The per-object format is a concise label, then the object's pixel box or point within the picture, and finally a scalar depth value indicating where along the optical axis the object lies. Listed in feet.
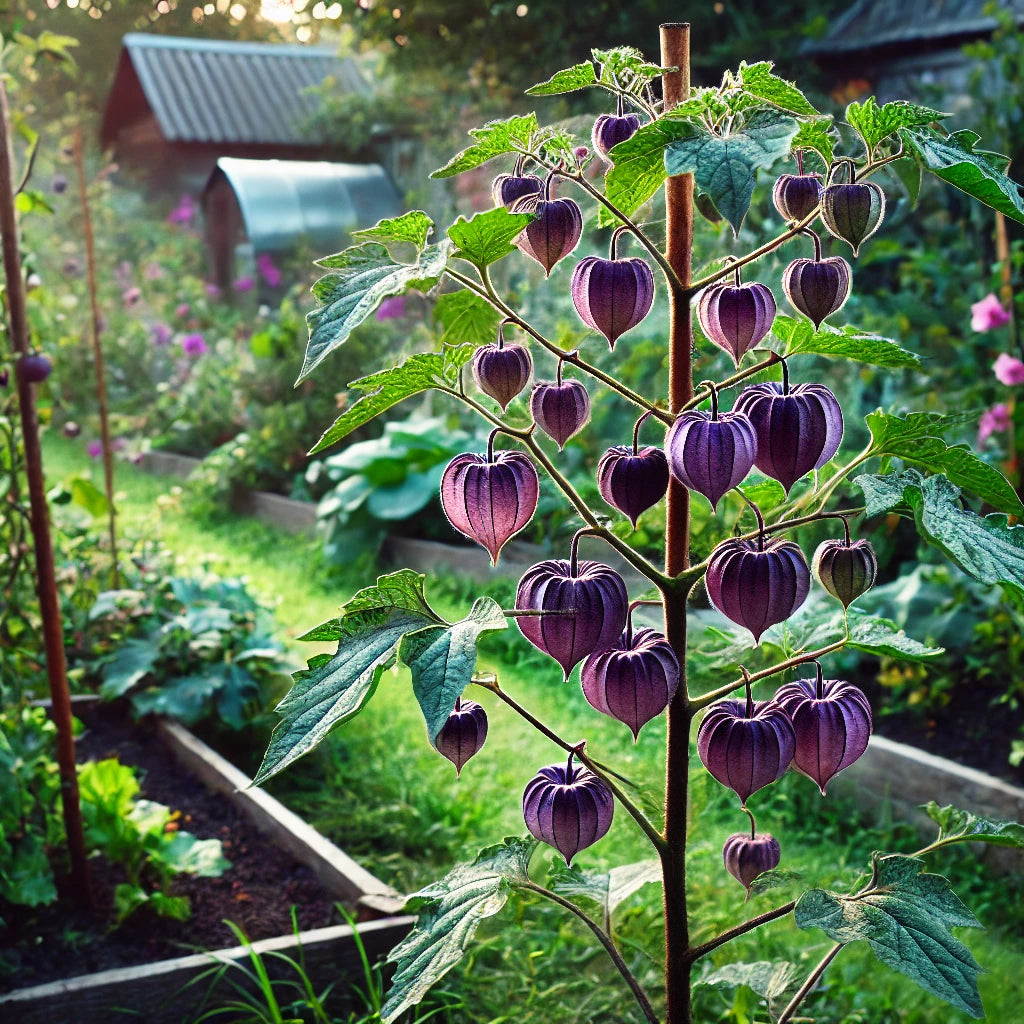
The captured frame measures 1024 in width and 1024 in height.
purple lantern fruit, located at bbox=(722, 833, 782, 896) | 3.97
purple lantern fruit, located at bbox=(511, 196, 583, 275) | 3.41
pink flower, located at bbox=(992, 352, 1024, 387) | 9.60
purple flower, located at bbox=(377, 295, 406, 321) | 21.46
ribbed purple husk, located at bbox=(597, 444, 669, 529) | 3.37
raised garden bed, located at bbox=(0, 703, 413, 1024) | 6.27
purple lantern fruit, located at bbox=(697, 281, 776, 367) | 3.34
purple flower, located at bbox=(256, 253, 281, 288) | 31.37
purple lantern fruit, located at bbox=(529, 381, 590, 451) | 3.54
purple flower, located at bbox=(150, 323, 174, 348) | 28.32
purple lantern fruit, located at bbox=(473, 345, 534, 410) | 3.44
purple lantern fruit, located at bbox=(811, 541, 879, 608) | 3.42
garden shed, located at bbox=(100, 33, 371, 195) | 39.29
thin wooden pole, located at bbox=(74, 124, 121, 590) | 11.98
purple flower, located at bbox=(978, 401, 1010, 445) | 10.02
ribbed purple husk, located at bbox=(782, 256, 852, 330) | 3.27
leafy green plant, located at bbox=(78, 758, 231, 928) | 7.14
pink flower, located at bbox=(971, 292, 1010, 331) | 10.21
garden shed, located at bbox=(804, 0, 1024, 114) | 19.93
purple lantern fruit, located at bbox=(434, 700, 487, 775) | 3.35
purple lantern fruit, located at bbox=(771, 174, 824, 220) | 3.40
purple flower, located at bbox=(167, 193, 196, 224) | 38.91
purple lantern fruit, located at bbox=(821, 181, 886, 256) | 3.09
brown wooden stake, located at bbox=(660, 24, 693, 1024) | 3.56
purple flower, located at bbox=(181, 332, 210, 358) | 24.39
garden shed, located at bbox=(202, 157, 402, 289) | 31.19
